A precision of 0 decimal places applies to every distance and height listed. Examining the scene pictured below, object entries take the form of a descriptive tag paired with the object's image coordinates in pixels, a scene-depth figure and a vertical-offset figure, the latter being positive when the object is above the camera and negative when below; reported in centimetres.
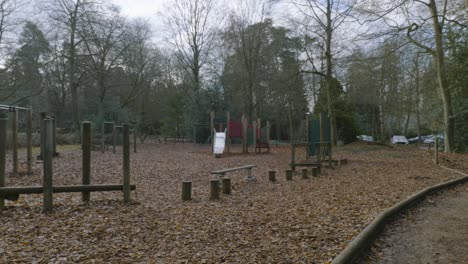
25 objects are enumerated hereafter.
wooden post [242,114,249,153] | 1853 -18
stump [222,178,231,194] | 726 -107
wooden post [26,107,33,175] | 898 -15
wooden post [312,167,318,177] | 1009 -110
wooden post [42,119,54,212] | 525 -56
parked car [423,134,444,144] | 3725 -65
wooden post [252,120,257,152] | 1883 -2
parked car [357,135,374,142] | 3251 -47
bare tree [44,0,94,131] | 2133 +659
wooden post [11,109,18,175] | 862 -2
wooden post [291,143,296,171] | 1085 -69
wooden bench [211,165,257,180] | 919 -109
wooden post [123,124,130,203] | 598 -58
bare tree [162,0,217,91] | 3148 +776
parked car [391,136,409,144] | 3394 -70
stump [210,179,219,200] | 665 -104
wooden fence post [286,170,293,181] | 934 -109
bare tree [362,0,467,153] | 1346 +408
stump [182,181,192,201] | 650 -104
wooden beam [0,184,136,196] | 541 -85
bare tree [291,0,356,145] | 1950 +545
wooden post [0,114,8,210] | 571 -19
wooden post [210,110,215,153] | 1882 +18
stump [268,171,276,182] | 920 -110
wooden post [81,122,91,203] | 597 -38
